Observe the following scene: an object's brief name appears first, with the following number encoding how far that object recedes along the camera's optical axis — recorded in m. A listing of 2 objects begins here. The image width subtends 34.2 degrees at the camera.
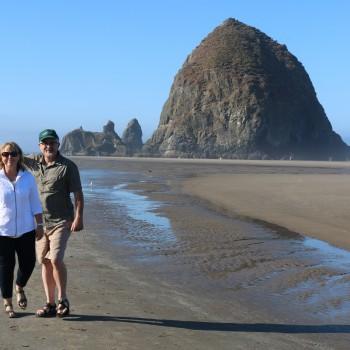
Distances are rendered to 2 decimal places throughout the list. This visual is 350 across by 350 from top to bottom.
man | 5.84
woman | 5.69
